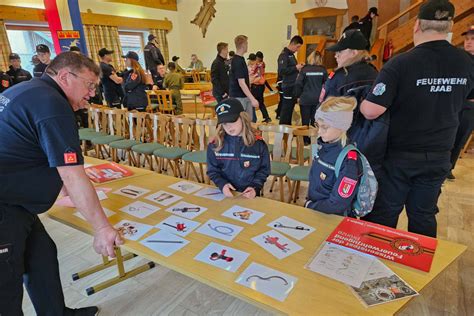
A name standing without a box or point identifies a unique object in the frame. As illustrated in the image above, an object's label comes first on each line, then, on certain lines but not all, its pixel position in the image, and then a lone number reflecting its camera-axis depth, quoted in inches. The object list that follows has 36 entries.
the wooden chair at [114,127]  164.4
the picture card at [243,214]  57.1
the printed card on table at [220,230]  52.0
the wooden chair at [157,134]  146.8
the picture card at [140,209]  61.1
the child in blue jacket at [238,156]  74.7
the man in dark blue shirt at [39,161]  44.4
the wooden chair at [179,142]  138.0
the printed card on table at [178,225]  54.0
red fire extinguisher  273.9
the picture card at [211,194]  67.6
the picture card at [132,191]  70.0
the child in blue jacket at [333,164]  55.8
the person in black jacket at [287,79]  199.0
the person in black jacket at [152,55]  254.1
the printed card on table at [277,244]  46.9
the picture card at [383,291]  36.7
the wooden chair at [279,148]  114.2
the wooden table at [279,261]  36.5
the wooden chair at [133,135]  154.4
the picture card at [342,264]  40.6
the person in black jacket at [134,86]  193.2
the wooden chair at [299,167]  106.2
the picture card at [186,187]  71.7
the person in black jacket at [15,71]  221.5
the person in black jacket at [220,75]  181.3
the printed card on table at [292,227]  51.8
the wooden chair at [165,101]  235.1
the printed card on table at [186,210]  60.0
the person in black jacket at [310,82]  169.0
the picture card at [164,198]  66.0
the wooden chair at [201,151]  129.0
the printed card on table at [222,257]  44.4
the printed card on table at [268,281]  38.8
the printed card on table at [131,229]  53.1
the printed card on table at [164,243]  48.6
